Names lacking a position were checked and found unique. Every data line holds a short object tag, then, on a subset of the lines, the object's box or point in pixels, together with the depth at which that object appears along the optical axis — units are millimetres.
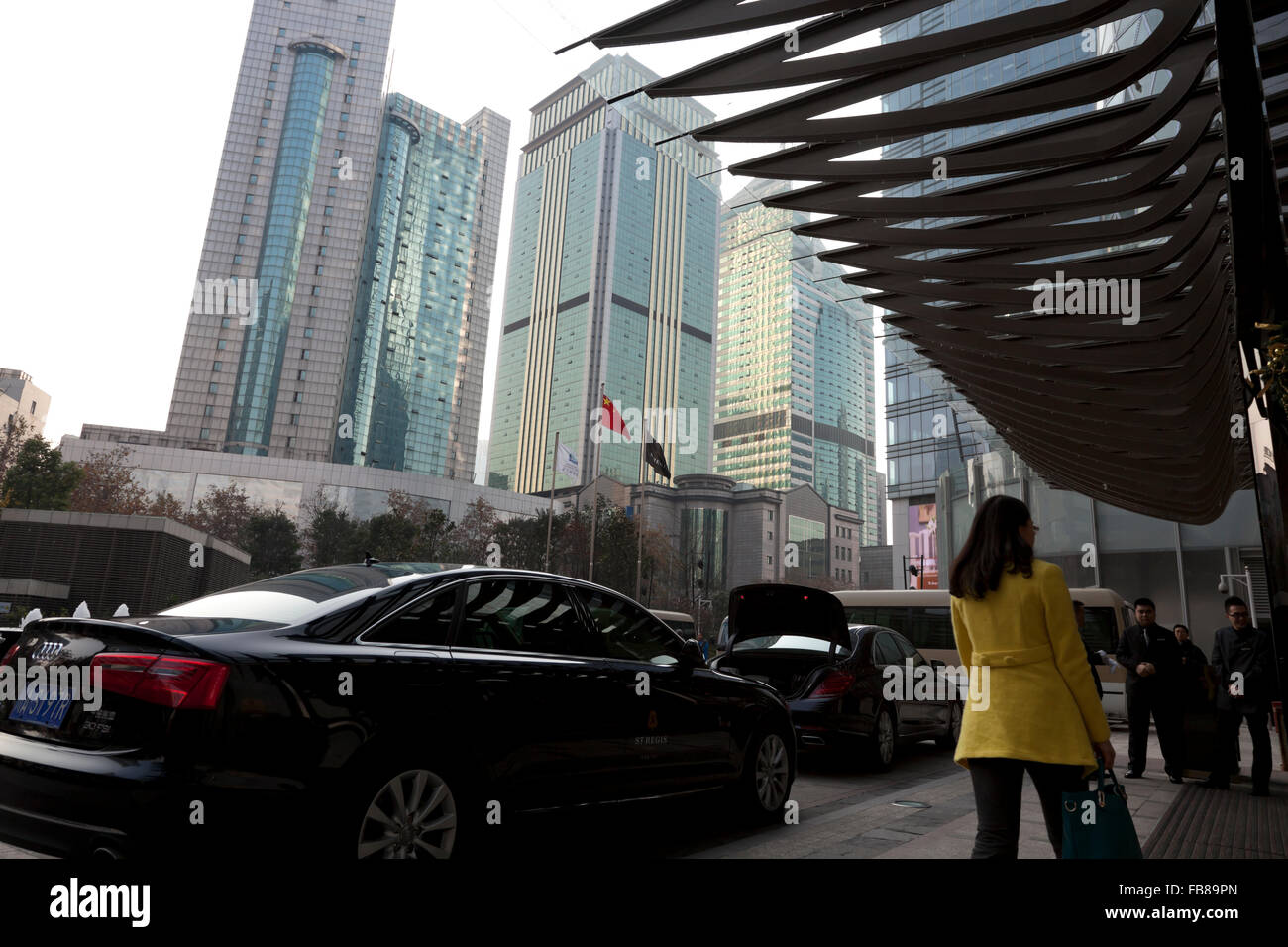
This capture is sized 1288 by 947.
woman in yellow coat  2965
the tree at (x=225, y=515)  59844
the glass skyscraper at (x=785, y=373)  142250
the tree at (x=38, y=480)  38375
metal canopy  5555
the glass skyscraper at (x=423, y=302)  109438
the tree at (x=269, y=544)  57281
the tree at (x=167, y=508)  56750
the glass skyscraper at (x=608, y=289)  131125
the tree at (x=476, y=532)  62656
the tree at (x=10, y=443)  41781
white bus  15953
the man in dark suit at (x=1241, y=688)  7227
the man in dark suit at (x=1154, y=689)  7891
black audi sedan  2791
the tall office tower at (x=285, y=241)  98375
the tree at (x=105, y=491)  50812
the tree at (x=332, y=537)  57219
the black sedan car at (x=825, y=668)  7957
